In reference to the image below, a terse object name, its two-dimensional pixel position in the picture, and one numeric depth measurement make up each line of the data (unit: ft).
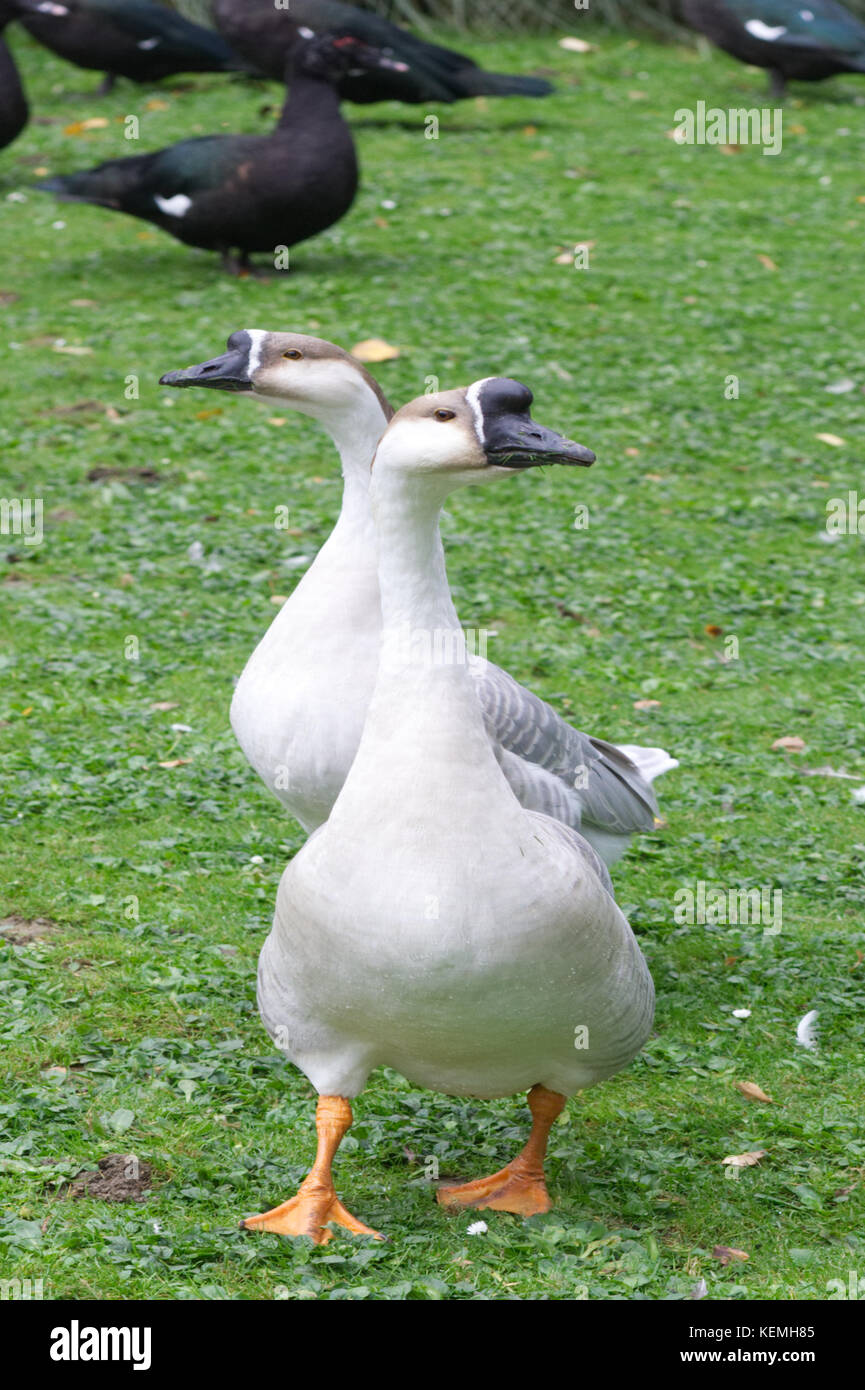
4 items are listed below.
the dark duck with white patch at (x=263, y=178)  36.04
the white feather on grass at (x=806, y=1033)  16.30
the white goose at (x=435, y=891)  11.31
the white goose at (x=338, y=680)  14.99
